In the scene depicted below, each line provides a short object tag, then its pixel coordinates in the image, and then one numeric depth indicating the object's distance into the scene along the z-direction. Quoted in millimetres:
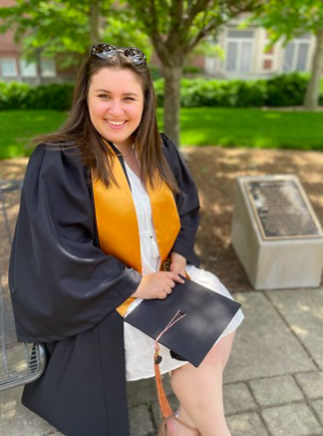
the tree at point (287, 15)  4293
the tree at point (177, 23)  4258
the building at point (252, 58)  26125
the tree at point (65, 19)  5113
